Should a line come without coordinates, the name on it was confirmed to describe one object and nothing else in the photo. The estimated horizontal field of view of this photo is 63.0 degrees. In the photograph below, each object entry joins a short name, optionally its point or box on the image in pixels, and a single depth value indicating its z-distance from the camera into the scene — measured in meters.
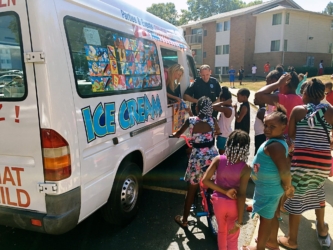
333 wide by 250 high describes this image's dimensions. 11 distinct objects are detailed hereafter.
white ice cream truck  2.18
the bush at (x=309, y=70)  25.51
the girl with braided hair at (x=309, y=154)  2.67
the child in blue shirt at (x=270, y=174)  2.34
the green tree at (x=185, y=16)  63.65
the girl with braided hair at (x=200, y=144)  3.19
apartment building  27.94
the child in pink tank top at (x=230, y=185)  2.39
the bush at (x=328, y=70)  26.59
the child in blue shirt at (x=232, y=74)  22.07
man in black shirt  4.90
